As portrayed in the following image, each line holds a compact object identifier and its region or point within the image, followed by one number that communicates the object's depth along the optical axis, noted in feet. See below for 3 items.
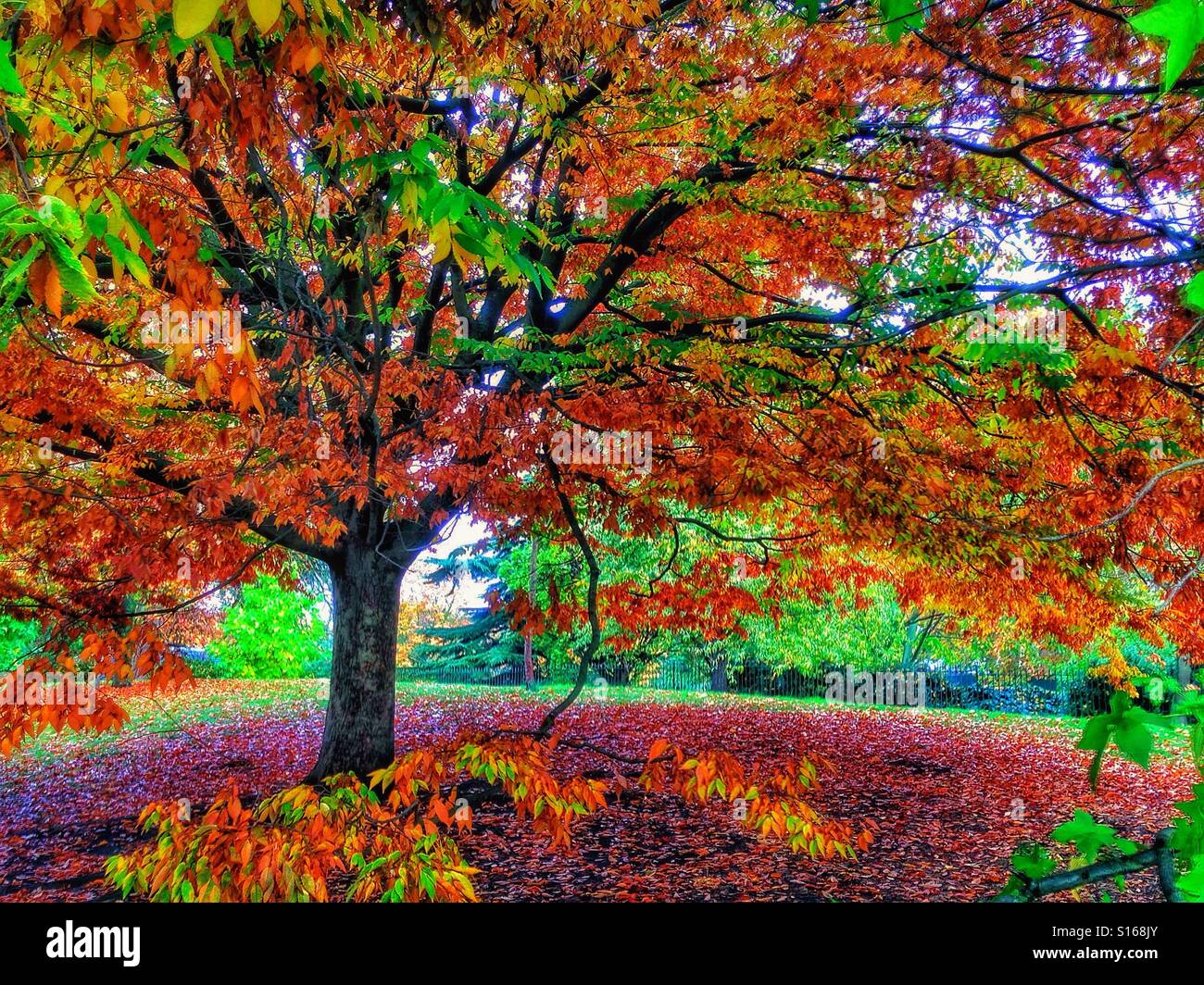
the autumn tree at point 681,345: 17.13
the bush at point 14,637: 60.44
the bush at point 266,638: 75.82
